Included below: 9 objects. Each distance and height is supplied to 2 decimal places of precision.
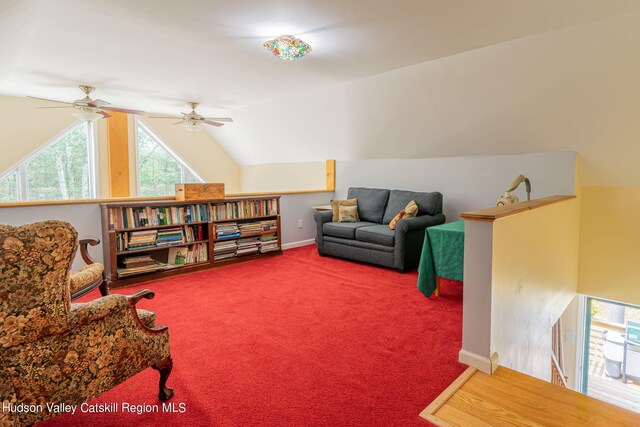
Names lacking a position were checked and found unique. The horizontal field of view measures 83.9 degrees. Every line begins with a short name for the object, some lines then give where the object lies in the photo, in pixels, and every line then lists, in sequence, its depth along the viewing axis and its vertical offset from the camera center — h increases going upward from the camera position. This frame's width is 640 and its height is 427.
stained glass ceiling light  3.13 +1.27
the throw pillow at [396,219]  4.31 -0.40
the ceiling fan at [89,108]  4.20 +0.97
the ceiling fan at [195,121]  5.34 +1.03
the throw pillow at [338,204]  5.00 -0.25
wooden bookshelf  3.65 -0.54
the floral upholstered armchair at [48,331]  1.22 -0.54
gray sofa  4.10 -0.54
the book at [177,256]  4.09 -0.78
